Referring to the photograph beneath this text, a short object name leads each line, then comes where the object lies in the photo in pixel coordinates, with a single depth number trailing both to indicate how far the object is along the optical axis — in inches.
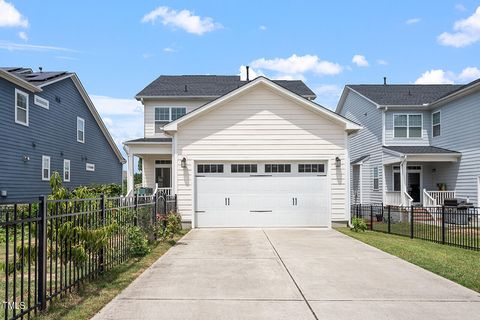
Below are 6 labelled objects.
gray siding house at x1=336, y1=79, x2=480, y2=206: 853.2
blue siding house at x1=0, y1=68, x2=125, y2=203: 726.5
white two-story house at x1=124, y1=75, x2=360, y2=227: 665.0
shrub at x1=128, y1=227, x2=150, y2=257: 383.8
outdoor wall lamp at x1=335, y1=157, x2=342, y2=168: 662.5
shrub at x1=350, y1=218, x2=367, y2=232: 626.8
